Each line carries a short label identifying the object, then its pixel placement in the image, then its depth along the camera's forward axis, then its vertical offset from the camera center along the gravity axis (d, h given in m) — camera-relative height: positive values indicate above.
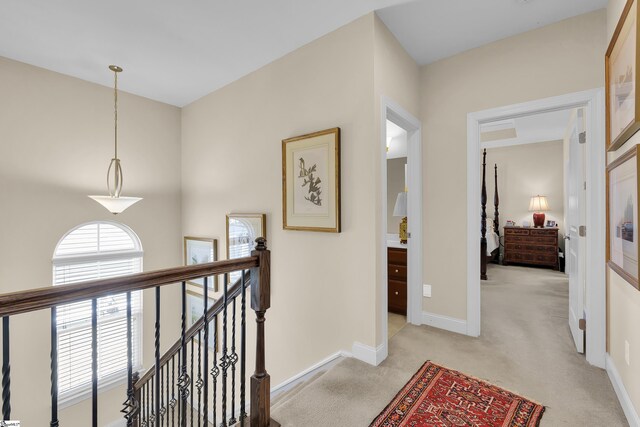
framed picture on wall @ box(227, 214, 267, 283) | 3.21 -0.20
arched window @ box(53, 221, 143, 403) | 3.46 -1.20
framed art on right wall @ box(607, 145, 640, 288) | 1.50 -0.02
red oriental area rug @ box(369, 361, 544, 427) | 1.66 -1.14
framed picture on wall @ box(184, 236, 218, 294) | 3.96 -0.53
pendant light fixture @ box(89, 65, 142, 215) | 2.96 +0.15
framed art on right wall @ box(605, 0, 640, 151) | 1.49 +0.75
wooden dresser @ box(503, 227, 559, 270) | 5.91 -0.67
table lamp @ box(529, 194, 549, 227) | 6.28 +0.10
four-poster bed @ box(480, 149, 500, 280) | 5.07 -0.44
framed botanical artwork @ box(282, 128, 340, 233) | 2.49 +0.29
